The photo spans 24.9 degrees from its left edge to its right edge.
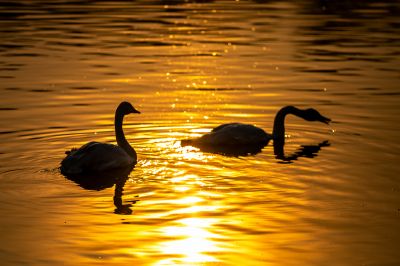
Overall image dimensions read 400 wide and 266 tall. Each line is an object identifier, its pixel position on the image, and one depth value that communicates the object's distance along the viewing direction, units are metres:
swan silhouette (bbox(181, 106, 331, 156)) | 19.73
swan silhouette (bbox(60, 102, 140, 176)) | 16.88
